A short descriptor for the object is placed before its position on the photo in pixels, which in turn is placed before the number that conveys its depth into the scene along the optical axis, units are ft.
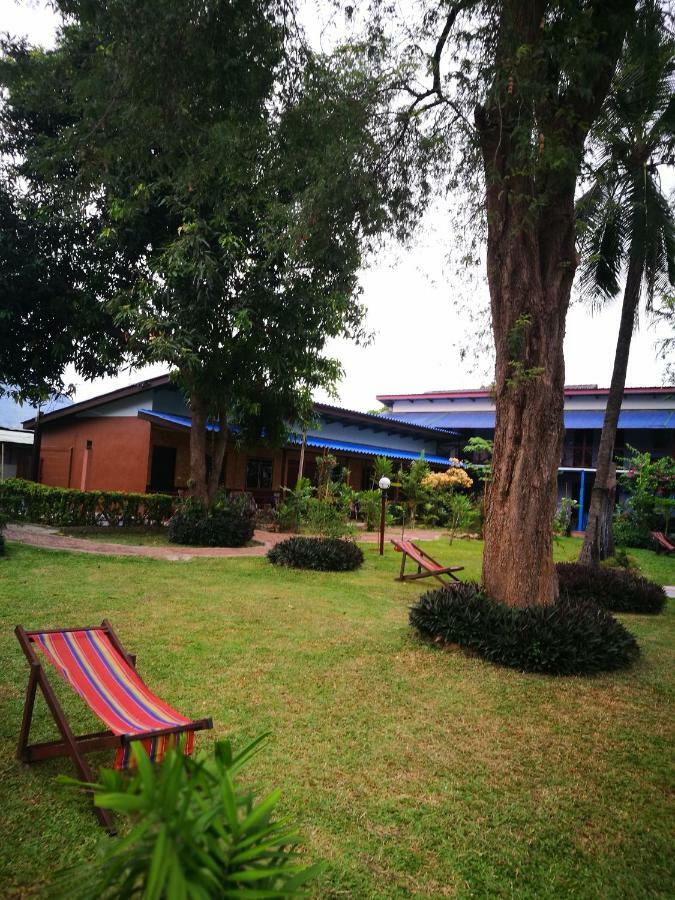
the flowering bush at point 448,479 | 64.54
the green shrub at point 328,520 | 41.29
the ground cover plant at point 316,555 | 36.09
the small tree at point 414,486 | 69.00
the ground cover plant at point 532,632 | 18.20
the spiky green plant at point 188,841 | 3.30
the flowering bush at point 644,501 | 63.46
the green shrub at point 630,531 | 63.57
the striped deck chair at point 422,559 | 31.52
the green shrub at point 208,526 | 43.86
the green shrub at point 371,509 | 61.87
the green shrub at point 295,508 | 49.73
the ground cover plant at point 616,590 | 29.27
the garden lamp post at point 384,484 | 41.27
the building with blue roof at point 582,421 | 80.38
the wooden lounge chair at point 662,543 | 56.49
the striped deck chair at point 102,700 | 9.27
